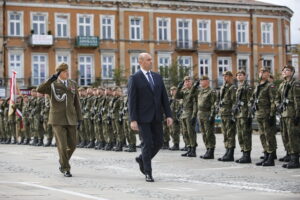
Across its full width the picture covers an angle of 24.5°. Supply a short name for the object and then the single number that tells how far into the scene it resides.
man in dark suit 11.54
